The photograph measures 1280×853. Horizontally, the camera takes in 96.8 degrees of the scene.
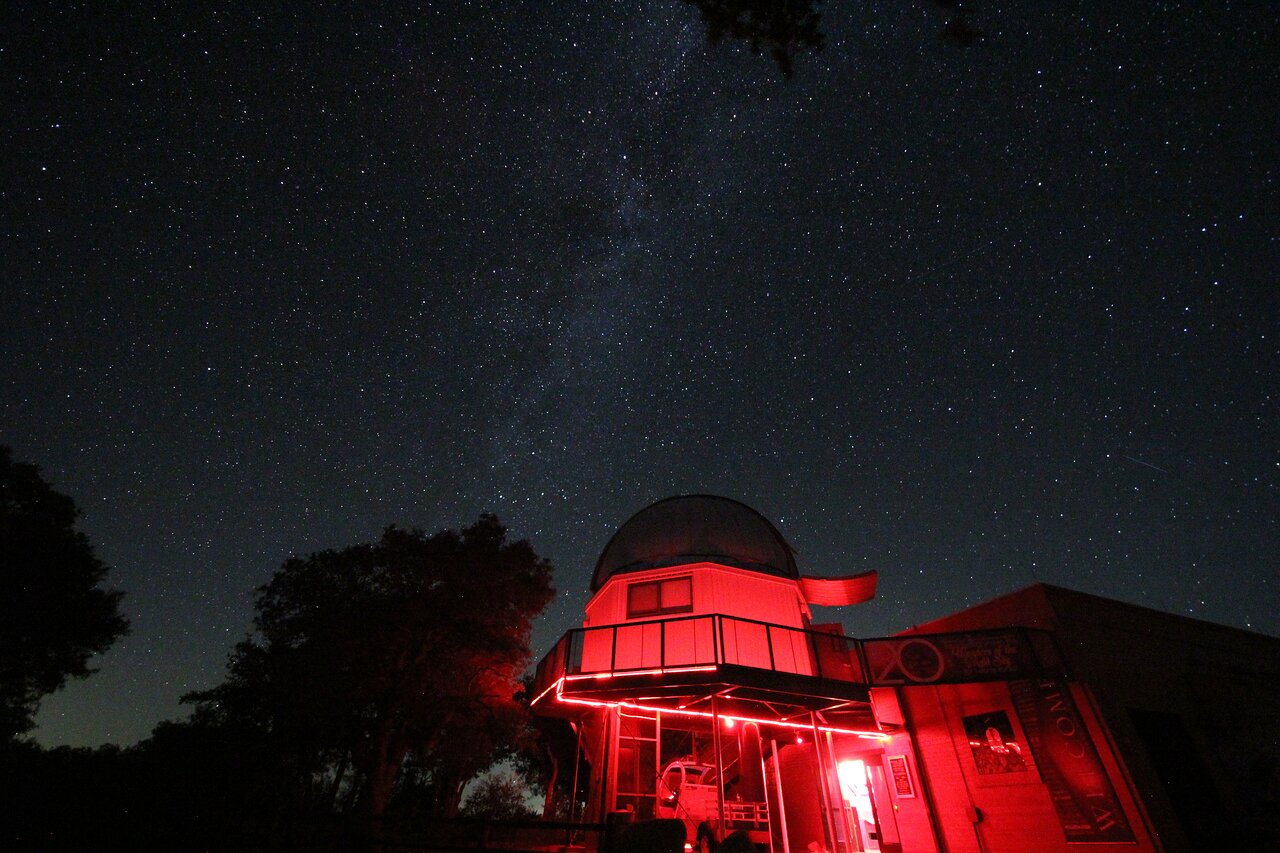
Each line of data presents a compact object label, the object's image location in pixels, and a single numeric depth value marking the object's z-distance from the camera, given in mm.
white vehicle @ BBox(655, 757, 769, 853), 12312
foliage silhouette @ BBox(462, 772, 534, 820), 33062
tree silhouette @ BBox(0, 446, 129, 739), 17469
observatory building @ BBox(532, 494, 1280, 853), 12016
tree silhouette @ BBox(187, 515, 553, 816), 18969
